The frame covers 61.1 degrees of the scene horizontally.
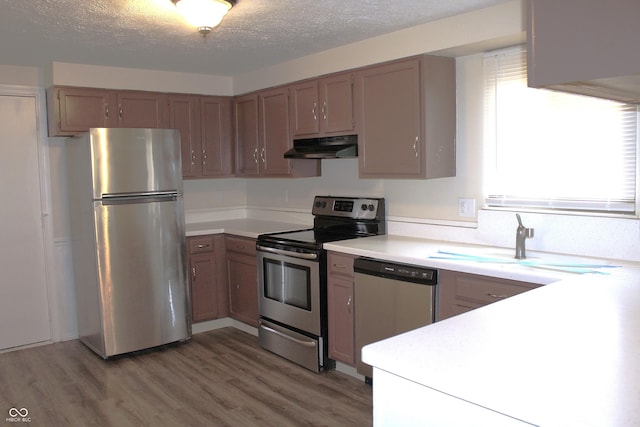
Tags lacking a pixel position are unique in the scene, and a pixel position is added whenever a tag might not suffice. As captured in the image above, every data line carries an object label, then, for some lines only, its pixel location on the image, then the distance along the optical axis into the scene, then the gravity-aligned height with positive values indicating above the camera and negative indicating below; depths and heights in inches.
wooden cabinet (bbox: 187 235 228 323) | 184.5 -34.2
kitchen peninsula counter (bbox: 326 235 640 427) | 42.2 -17.8
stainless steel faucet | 117.3 -15.0
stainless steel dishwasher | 119.0 -29.2
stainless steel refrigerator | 159.2 -17.4
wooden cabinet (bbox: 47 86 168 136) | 169.2 +23.3
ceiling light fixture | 102.1 +32.2
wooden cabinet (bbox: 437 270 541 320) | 103.8 -23.9
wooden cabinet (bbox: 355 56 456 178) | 132.2 +14.2
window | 110.7 +5.1
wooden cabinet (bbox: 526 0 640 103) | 33.5 +8.2
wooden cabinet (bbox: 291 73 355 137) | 151.3 +20.3
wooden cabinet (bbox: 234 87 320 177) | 178.1 +13.8
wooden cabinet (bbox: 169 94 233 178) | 192.4 +16.8
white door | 172.7 -15.5
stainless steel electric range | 147.6 -29.0
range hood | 151.5 +8.1
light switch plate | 137.4 -9.2
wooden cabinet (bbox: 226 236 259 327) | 177.5 -34.2
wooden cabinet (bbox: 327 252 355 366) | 139.9 -34.8
